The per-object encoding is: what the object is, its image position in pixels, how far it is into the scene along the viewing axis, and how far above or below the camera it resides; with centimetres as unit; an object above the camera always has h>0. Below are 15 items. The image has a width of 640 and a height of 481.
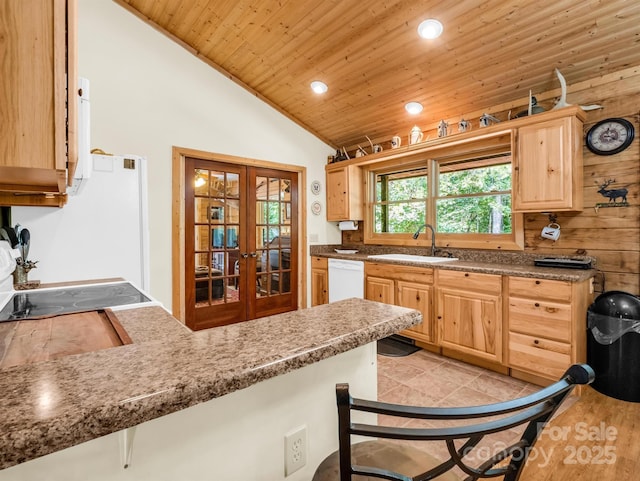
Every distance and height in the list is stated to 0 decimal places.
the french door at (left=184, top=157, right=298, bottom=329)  359 -3
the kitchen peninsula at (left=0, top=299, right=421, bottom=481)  43 -24
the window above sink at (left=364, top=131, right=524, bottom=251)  320 +47
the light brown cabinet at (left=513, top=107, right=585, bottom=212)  250 +58
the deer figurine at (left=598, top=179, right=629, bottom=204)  246 +34
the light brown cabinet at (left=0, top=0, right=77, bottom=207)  54 +28
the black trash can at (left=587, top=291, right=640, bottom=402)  218 -75
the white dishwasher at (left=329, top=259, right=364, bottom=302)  376 -49
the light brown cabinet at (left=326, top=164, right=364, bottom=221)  437 +65
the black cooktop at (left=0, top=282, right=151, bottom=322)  131 -28
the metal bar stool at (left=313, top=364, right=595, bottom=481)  49 -30
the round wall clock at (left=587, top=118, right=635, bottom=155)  245 +79
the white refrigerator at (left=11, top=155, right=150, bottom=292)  214 +9
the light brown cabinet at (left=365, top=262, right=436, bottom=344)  309 -52
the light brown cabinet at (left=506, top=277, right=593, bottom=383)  224 -65
